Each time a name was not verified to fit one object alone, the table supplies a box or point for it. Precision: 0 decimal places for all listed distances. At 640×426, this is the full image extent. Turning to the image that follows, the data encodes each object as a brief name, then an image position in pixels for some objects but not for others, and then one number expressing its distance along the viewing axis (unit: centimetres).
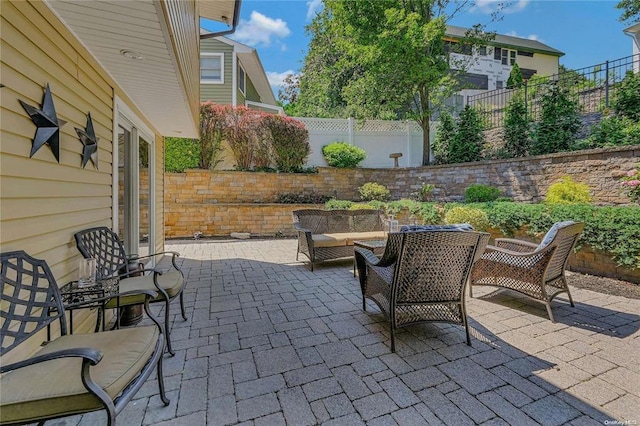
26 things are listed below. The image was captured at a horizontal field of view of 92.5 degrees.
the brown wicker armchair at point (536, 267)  300
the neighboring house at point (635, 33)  1155
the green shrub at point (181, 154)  849
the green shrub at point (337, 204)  833
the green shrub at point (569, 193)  588
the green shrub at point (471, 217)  576
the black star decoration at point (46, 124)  190
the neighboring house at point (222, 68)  1164
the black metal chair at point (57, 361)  119
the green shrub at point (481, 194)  723
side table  207
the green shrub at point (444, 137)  995
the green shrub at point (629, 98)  704
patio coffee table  422
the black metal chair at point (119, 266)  247
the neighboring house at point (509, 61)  1917
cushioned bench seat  504
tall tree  877
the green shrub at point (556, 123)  763
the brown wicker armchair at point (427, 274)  246
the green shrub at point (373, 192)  936
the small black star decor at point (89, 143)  260
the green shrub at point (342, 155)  1014
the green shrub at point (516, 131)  833
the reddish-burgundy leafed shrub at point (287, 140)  937
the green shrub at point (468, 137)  927
